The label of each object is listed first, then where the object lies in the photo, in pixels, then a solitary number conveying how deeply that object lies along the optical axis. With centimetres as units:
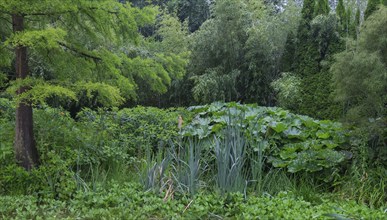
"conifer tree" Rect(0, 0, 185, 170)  351
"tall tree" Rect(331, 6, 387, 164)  461
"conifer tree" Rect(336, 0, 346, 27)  1070
